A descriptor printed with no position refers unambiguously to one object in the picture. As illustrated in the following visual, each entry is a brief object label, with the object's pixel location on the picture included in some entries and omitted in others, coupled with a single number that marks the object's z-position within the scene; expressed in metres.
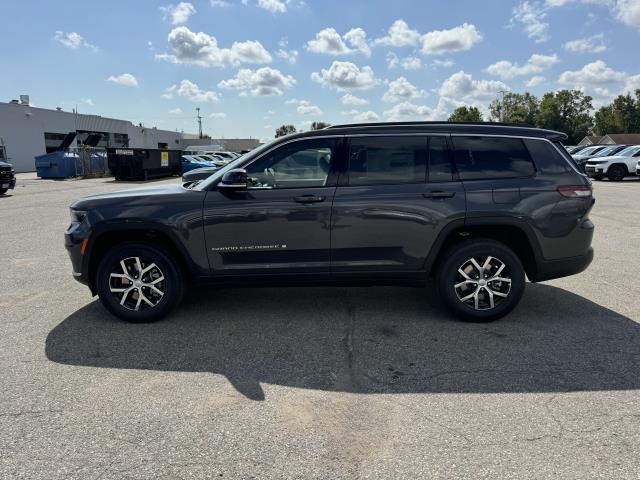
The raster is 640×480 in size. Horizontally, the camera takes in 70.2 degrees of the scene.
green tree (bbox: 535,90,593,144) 84.00
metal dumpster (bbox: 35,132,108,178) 29.28
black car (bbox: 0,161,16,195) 17.38
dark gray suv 4.18
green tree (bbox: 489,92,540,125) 90.88
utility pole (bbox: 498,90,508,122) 95.87
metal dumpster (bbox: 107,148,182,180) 25.91
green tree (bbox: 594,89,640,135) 86.00
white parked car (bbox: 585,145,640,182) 23.61
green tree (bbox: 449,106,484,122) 94.73
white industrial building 38.69
